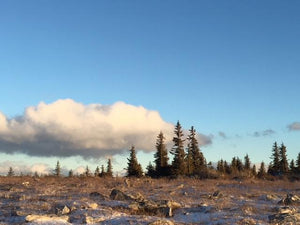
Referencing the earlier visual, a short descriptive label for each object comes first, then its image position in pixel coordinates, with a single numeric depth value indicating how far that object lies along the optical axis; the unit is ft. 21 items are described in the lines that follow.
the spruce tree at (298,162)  292.73
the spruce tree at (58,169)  361.88
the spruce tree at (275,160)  296.30
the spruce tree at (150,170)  223.92
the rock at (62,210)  50.91
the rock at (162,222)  45.83
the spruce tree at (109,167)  292.88
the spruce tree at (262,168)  342.48
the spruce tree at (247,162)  350.27
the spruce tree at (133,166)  228.72
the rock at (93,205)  54.65
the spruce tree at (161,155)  231.50
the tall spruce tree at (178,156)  211.00
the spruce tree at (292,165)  295.89
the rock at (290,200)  66.28
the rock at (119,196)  64.11
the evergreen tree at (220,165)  301.06
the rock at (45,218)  46.77
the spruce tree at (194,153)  242.02
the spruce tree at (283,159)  294.66
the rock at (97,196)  65.16
